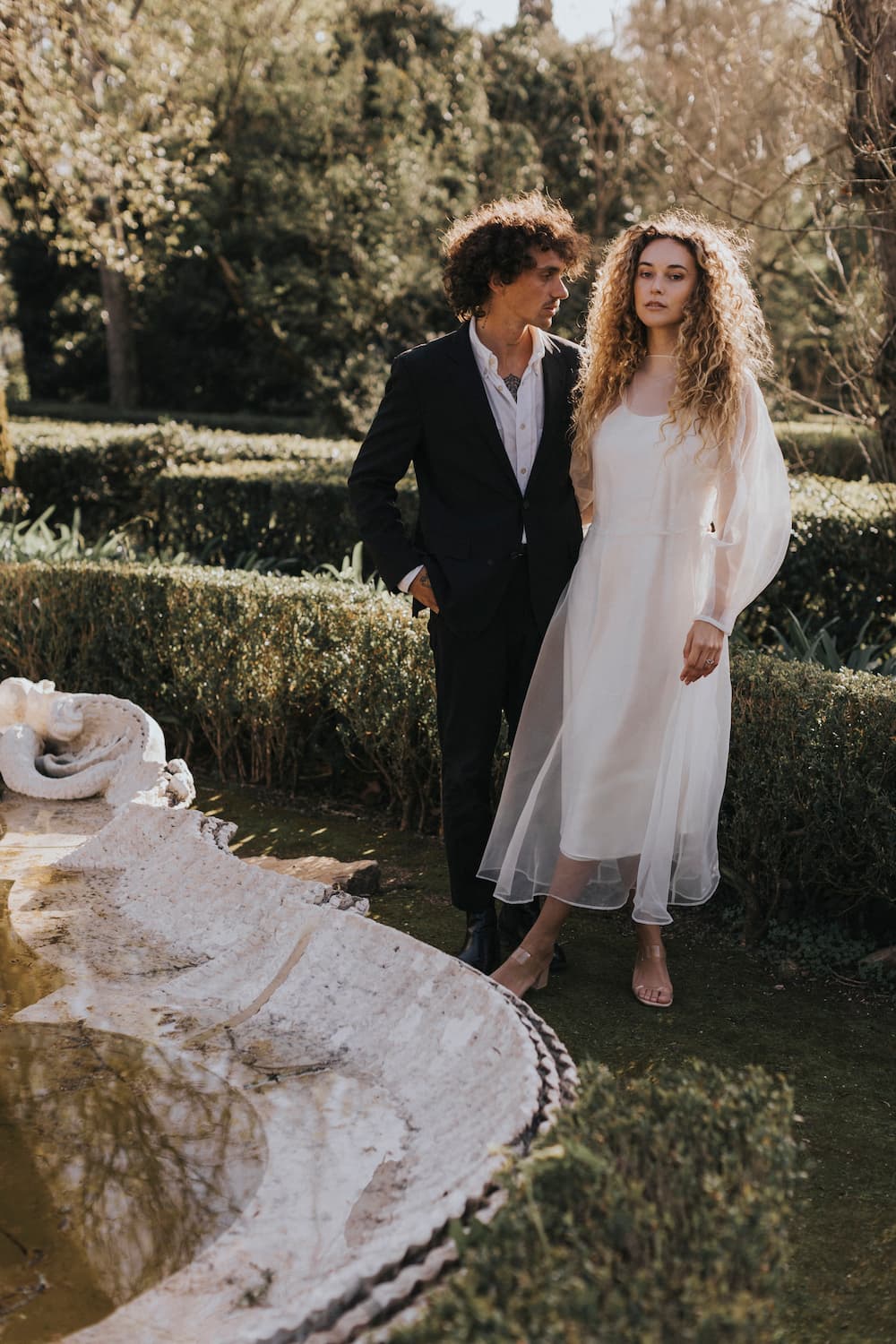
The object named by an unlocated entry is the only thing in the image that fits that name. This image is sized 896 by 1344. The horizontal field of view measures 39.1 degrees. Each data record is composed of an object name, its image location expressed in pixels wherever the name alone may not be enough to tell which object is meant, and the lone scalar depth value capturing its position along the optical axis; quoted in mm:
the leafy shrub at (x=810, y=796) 3432
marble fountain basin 1621
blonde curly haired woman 2996
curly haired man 3141
